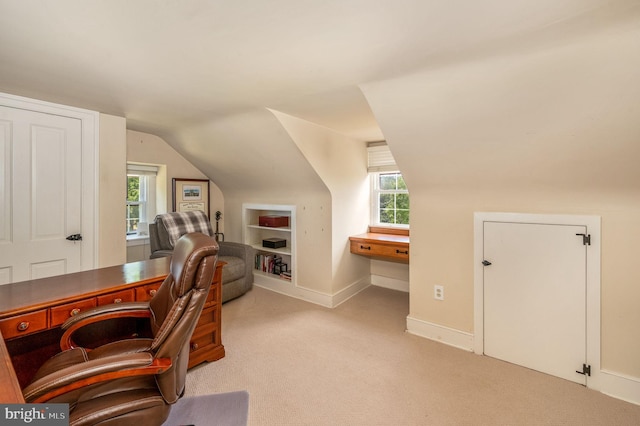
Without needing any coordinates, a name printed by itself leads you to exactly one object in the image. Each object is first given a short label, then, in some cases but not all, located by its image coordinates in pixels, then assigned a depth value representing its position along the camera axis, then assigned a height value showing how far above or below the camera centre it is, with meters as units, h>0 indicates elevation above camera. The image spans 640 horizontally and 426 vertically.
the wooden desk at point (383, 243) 3.29 -0.37
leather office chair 1.06 -0.61
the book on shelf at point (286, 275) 3.90 -0.85
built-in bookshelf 3.94 -0.42
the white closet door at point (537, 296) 2.08 -0.64
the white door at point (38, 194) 2.40 +0.16
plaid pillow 3.48 -0.14
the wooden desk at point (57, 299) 1.37 -0.46
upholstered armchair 3.46 -0.45
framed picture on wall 4.07 +0.25
